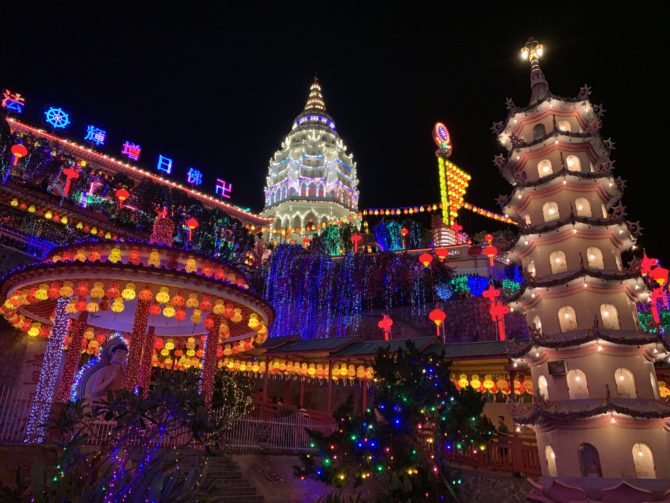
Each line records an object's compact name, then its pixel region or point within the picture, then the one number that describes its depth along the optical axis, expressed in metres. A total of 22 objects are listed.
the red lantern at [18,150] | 29.58
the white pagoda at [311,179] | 65.25
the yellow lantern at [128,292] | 13.16
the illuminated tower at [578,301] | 14.41
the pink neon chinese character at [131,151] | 43.93
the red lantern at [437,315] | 25.89
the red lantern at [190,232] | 39.06
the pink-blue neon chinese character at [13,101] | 36.52
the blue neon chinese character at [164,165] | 45.51
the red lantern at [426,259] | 33.81
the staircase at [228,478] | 11.19
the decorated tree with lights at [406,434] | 10.24
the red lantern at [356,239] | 45.78
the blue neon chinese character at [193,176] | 47.16
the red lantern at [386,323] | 29.11
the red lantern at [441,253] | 39.70
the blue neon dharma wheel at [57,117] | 38.78
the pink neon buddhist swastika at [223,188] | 49.88
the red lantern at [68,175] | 33.62
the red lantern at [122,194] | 32.97
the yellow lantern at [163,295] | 13.50
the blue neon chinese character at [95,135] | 41.59
